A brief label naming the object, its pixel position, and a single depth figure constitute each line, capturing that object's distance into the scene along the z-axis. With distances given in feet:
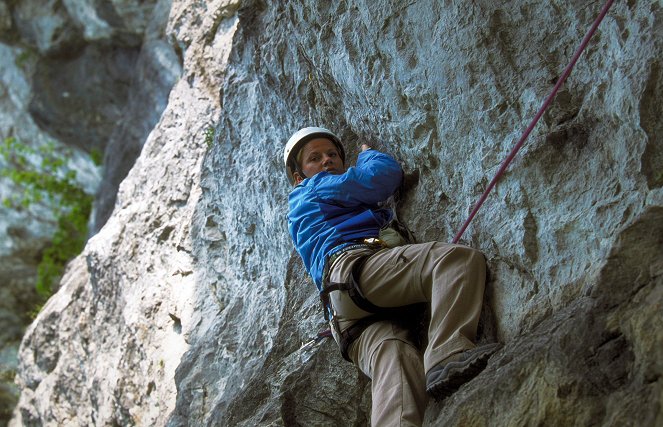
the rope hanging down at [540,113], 14.78
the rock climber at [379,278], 14.94
